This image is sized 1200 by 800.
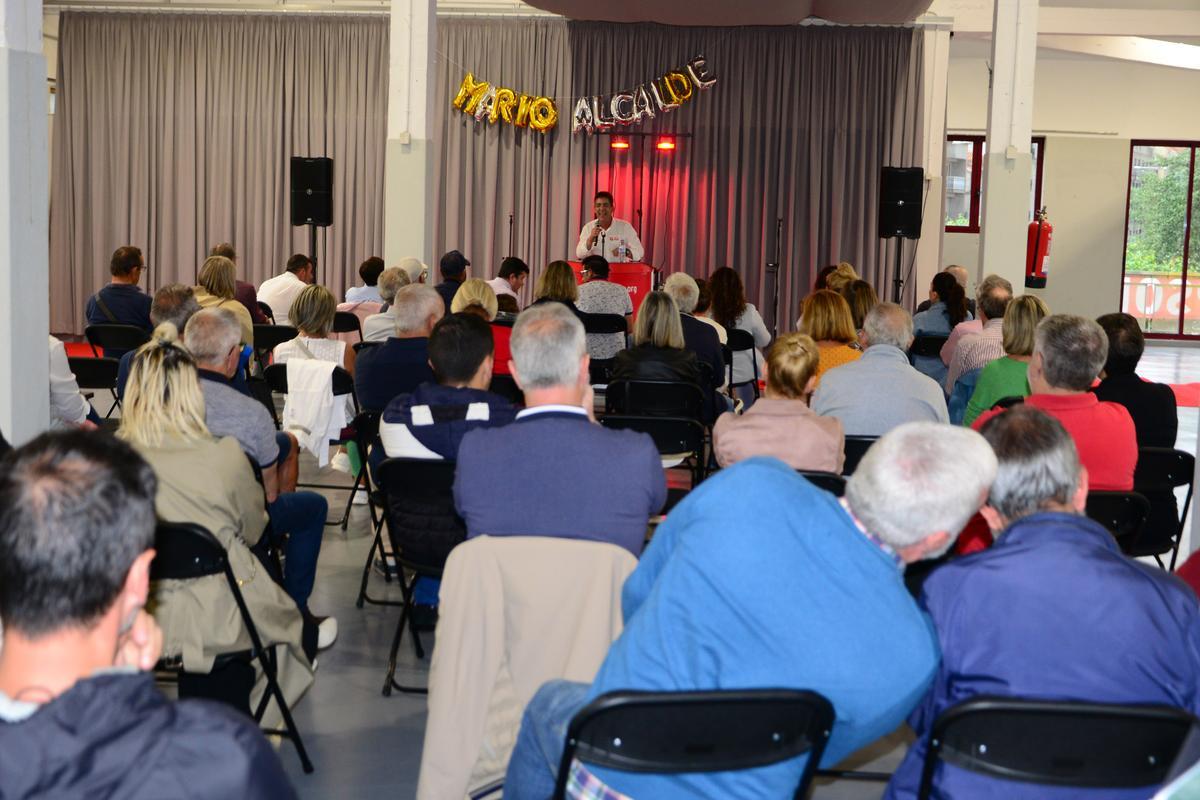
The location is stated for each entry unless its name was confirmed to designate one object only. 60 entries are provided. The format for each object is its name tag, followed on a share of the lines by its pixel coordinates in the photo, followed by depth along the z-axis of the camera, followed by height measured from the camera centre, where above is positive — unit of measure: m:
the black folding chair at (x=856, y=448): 4.44 -0.63
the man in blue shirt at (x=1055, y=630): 2.10 -0.59
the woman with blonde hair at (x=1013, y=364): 5.05 -0.38
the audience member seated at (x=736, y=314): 8.09 -0.36
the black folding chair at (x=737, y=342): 7.81 -0.51
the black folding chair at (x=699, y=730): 1.95 -0.72
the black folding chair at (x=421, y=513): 3.70 -0.77
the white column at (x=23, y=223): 4.39 +0.03
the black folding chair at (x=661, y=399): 5.79 -0.64
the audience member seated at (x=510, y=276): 9.77 -0.20
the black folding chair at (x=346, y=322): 7.99 -0.48
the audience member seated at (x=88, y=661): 1.36 -0.47
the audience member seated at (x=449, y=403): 4.02 -0.48
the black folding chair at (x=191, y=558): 2.96 -0.73
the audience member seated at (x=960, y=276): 9.34 -0.09
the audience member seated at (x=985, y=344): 6.44 -0.39
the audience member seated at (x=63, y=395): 4.93 -0.60
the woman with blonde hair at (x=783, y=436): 4.00 -0.54
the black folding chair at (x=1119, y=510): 3.78 -0.70
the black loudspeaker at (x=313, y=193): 11.02 +0.42
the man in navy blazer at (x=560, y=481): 2.97 -0.52
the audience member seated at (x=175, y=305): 5.63 -0.29
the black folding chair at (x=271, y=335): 7.45 -0.53
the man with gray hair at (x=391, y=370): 5.27 -0.50
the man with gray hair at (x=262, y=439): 3.87 -0.59
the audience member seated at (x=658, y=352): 6.02 -0.45
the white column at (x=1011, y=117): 9.57 +1.08
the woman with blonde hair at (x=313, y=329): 5.80 -0.38
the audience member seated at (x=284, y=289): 9.20 -0.34
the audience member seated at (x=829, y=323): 5.98 -0.29
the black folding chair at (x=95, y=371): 6.46 -0.67
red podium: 11.34 -0.21
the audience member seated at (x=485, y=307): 6.39 -0.29
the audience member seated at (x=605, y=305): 7.93 -0.33
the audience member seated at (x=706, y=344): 6.82 -0.46
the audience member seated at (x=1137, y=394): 5.05 -0.48
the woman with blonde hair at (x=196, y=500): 3.15 -0.64
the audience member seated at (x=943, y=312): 8.24 -0.31
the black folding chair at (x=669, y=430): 4.80 -0.65
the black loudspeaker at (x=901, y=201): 10.98 +0.51
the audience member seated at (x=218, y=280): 7.17 -0.22
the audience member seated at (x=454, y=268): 8.78 -0.14
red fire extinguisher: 15.22 +0.21
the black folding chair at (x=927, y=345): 7.88 -0.50
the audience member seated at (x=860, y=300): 7.64 -0.23
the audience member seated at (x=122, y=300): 7.66 -0.37
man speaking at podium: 11.90 +0.11
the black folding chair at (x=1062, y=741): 1.98 -0.73
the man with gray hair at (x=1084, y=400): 3.93 -0.40
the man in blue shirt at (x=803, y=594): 2.02 -0.52
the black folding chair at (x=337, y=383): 5.32 -0.59
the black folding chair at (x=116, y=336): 7.15 -0.55
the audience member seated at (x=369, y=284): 9.23 -0.30
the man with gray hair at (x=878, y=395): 4.67 -0.48
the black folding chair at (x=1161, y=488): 4.54 -0.75
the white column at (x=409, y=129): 9.72 +0.86
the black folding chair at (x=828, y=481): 3.68 -0.62
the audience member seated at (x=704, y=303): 8.15 -0.30
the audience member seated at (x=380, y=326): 6.78 -0.42
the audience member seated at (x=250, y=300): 8.77 -0.40
